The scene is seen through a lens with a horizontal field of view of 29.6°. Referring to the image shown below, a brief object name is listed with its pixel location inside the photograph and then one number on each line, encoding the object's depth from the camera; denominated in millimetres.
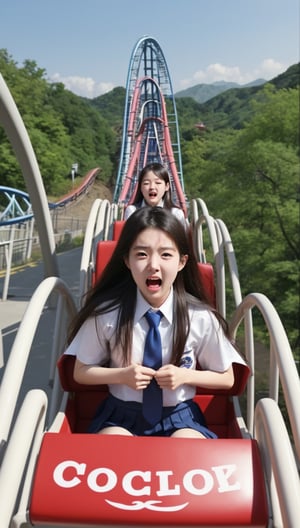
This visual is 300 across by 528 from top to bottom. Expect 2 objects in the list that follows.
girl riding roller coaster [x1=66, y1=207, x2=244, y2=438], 2025
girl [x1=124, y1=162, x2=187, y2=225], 4250
